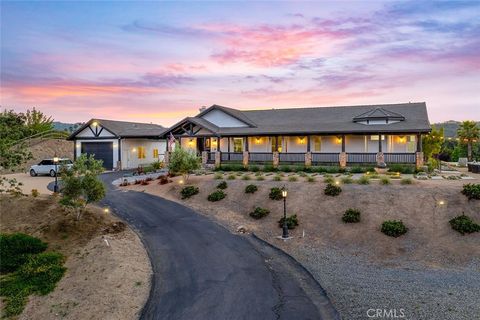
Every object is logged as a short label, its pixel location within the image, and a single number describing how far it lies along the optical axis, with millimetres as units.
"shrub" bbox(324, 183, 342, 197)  24658
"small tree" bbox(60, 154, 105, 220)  19469
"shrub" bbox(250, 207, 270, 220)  23438
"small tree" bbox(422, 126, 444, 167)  46062
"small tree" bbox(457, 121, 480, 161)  49594
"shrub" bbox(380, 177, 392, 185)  25620
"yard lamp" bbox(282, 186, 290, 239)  20067
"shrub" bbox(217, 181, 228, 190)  28616
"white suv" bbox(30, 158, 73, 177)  39250
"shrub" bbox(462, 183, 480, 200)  21516
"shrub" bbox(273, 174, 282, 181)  29391
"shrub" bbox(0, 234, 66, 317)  12961
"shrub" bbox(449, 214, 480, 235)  18859
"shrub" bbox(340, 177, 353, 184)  26934
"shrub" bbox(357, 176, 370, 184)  26139
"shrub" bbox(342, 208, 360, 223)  21328
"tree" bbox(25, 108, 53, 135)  74562
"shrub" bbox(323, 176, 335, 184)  27000
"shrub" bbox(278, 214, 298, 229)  21531
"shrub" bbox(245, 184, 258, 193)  27141
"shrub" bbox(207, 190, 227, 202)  26766
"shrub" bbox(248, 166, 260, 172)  36938
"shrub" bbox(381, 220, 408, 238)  19516
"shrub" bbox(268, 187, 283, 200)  25500
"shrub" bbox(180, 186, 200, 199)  28033
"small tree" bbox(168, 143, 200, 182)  30250
